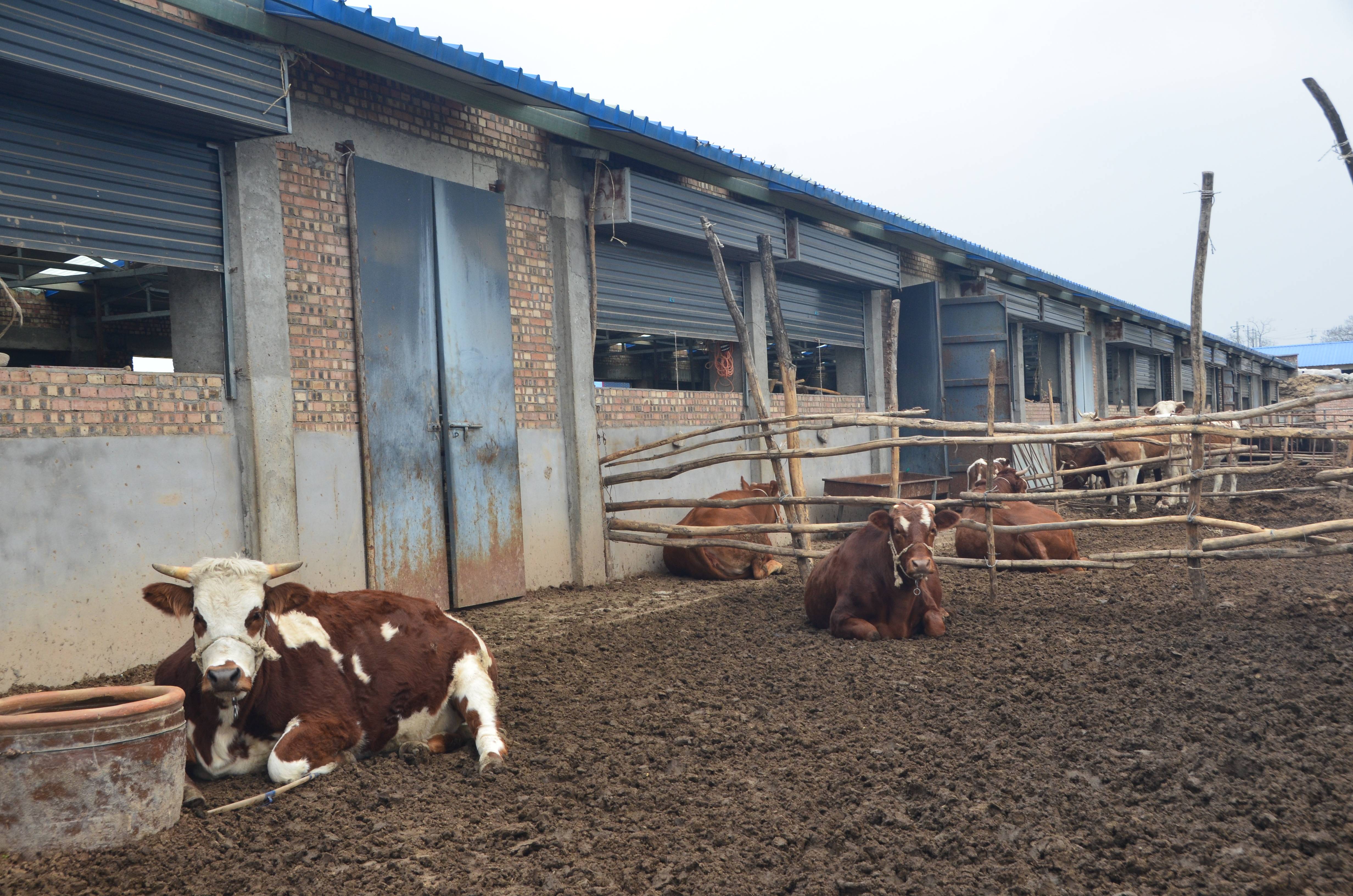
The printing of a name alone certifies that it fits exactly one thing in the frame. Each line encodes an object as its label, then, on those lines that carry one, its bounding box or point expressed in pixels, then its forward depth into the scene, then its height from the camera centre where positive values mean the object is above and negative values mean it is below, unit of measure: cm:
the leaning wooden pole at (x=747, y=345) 792 +79
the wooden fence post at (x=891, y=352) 1156 +93
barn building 502 +114
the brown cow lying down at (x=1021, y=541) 785 -100
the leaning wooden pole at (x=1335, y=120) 675 +203
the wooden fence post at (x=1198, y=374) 638 +31
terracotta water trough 288 -98
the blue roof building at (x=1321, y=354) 5525 +334
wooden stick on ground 331 -122
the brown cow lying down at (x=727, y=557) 880 -114
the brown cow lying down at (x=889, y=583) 588 -99
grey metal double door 676 +40
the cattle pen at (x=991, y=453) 609 -42
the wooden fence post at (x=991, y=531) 667 -76
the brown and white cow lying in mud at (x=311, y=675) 347 -91
